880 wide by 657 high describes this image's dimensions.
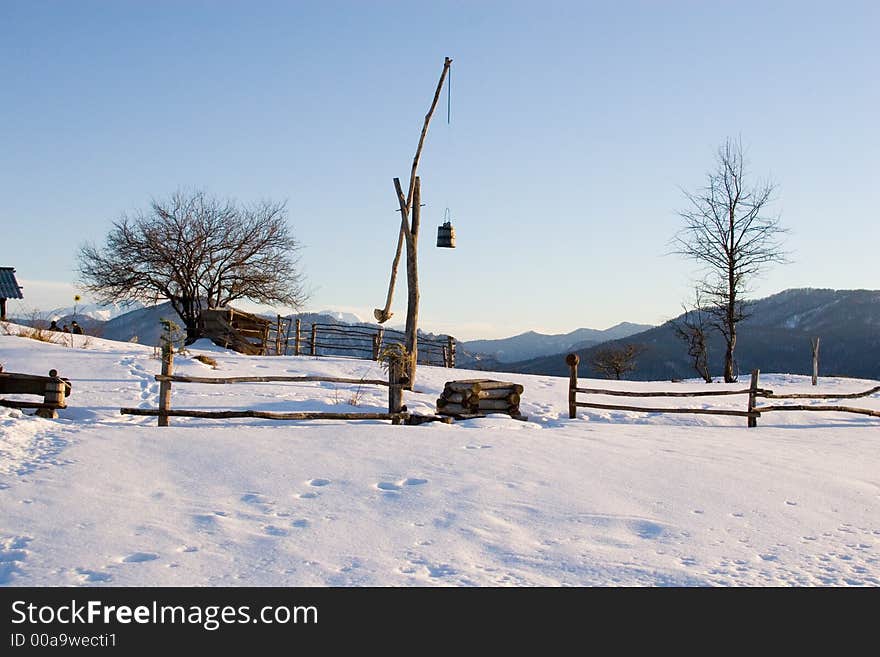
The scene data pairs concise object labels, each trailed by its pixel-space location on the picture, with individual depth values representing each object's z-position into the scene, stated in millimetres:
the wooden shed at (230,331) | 28266
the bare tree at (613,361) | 42844
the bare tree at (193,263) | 30734
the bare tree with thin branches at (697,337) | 31022
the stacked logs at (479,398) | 13562
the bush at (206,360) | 18380
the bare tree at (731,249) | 24984
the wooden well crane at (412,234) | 15734
